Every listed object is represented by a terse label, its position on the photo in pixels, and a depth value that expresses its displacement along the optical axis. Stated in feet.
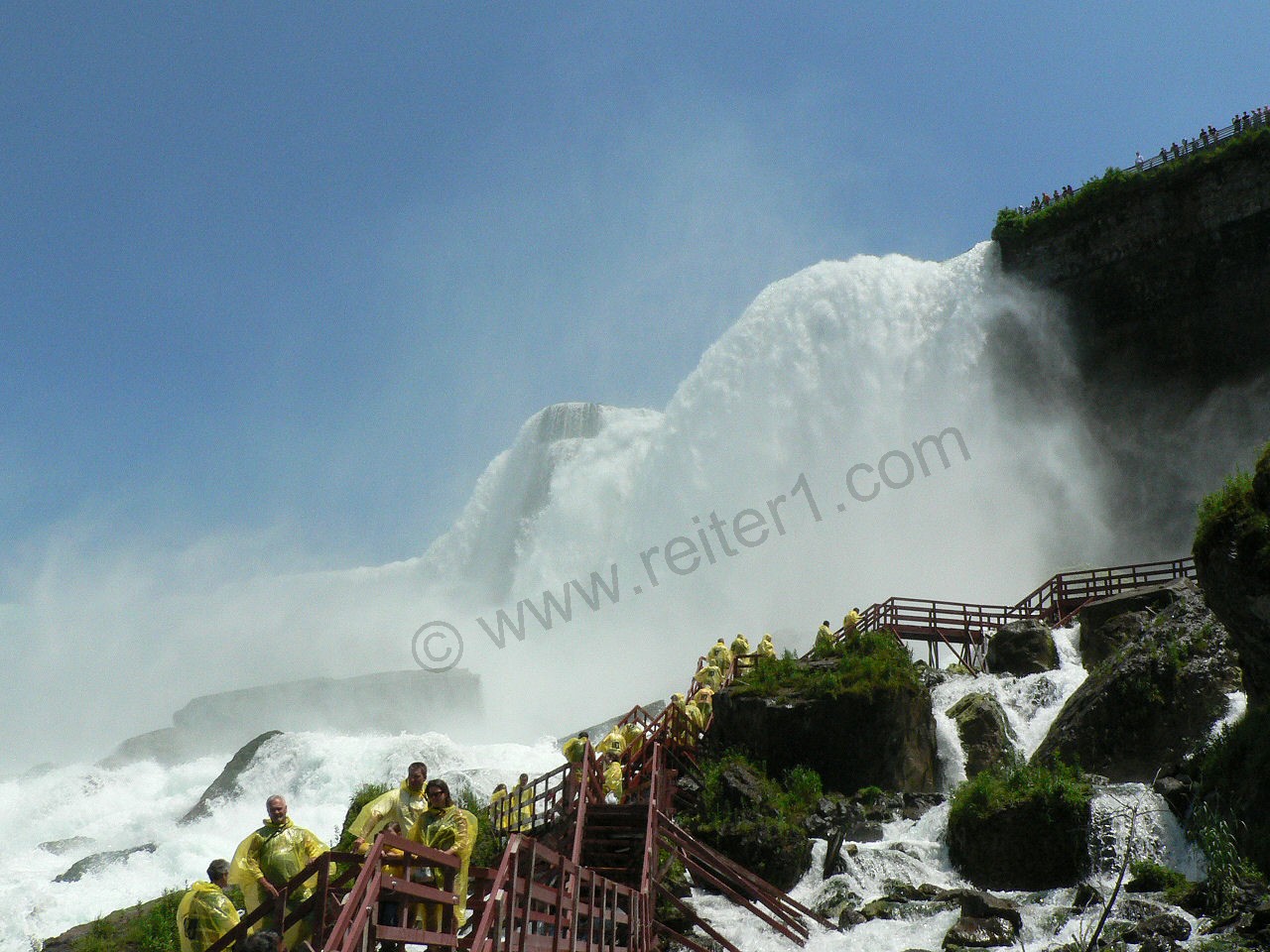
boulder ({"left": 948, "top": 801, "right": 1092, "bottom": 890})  47.75
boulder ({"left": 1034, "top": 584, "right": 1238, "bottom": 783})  56.34
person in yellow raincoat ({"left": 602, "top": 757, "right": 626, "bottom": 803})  51.16
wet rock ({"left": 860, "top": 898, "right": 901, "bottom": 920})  45.09
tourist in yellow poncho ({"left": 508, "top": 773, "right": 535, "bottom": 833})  47.55
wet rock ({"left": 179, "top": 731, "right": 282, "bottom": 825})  93.30
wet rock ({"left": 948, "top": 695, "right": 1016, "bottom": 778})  65.92
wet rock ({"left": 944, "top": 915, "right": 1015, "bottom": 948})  40.11
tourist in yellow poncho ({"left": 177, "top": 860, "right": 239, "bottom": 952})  22.86
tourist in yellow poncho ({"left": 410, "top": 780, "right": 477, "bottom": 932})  24.41
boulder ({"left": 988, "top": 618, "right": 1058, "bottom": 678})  75.20
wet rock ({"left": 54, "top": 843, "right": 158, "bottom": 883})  75.31
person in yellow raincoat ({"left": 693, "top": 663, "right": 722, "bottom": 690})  69.87
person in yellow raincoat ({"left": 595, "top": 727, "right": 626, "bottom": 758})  54.44
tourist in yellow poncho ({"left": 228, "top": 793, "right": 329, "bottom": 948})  23.24
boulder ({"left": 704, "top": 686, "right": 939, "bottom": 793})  60.85
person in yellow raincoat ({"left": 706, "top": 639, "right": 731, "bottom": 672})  71.15
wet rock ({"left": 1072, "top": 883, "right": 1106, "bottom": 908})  41.91
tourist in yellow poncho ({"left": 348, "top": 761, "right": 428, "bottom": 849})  25.75
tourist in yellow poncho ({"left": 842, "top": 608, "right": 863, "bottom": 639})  77.87
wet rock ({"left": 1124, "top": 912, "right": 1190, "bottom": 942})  36.88
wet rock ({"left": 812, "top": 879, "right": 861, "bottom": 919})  46.52
